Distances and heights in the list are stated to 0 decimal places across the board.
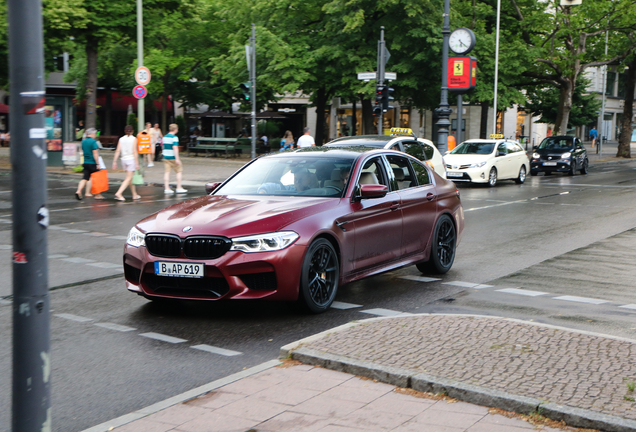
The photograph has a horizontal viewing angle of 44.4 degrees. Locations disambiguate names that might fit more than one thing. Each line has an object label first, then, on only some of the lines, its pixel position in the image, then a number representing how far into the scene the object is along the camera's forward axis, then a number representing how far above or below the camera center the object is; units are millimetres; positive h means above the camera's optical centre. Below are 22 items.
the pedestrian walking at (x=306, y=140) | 24031 -288
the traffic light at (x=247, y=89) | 25547 +1350
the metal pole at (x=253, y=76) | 24588 +1685
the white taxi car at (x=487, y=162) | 24922 -905
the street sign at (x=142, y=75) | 25031 +1680
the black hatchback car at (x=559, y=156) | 31672 -845
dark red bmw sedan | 6531 -911
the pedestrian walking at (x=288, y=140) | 34338 -430
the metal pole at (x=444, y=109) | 25844 +830
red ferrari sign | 28609 +2216
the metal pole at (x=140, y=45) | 25766 +2748
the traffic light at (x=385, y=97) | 24062 +1082
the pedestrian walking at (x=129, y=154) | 19284 -669
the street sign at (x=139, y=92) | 24953 +1134
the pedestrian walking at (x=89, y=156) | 18266 -691
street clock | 28531 +3425
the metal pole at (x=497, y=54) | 34219 +3504
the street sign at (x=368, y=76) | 22891 +1663
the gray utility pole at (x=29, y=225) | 3107 -402
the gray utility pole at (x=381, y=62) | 23062 +2070
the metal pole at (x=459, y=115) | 31547 +778
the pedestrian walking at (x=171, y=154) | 20062 -677
